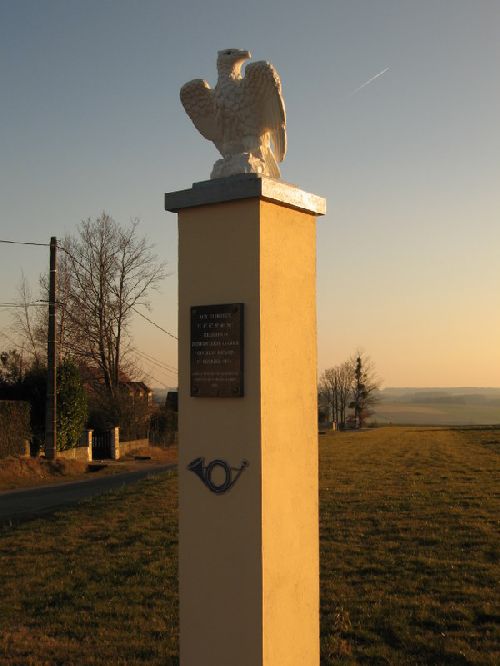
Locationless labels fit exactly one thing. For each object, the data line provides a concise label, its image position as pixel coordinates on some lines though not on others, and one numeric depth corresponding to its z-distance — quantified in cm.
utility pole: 1964
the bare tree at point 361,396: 6831
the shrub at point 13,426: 1960
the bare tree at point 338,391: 7288
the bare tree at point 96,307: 2953
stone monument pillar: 414
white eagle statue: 471
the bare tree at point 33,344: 3225
